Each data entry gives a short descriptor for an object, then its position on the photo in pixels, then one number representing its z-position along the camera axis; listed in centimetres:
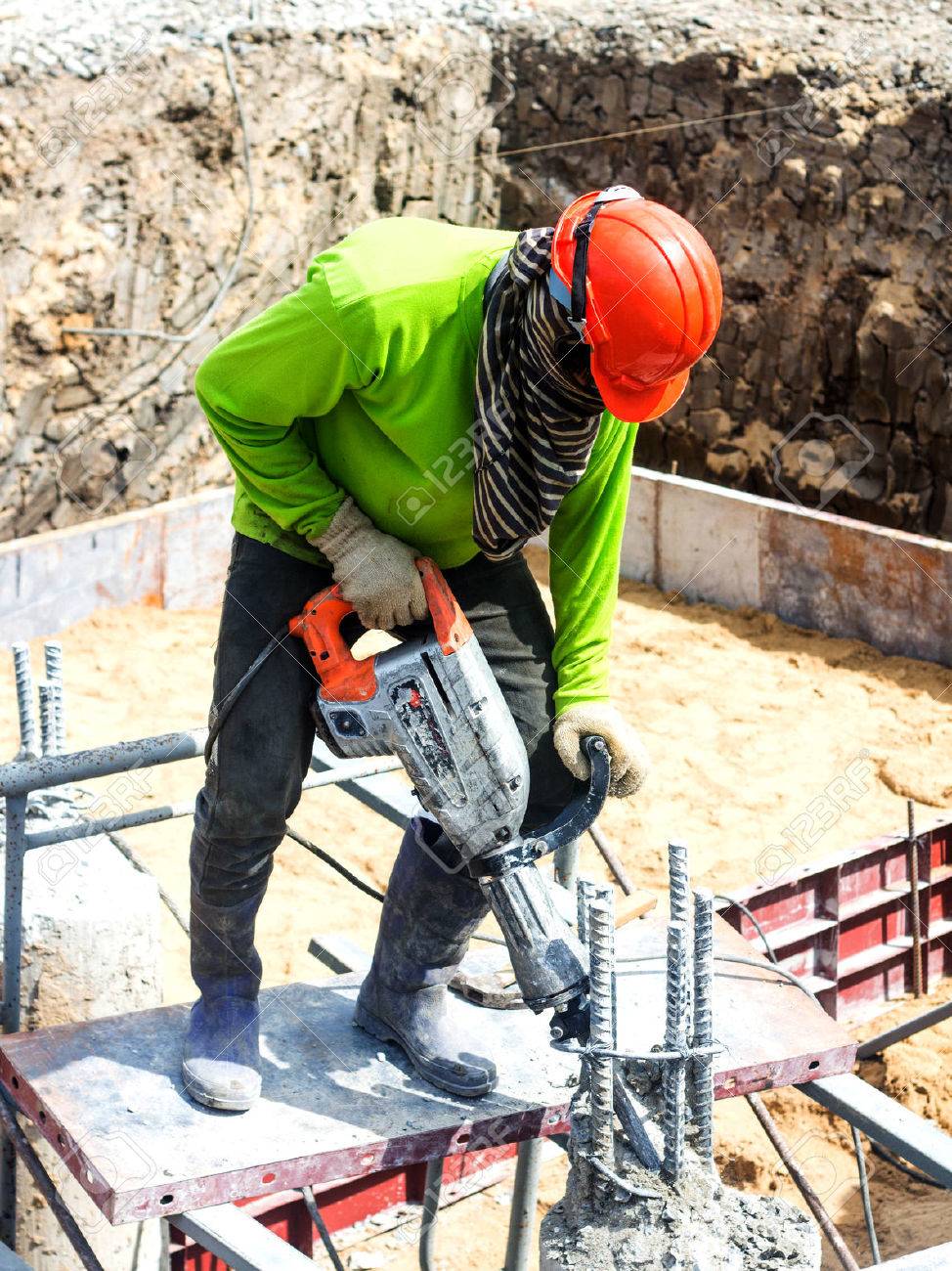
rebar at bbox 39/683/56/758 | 351
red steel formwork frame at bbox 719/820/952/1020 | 477
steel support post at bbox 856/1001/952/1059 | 438
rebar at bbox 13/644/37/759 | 343
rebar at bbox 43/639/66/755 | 348
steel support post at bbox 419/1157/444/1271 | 377
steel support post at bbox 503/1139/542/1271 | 371
